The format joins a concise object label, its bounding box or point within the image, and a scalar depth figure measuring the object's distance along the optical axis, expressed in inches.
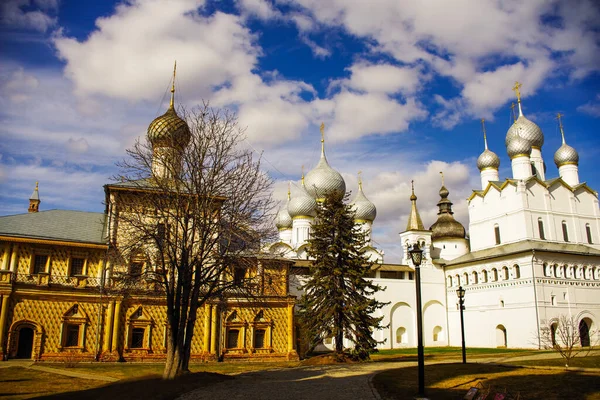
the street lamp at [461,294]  841.4
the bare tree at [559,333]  1267.2
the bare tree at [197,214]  621.6
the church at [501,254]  1349.7
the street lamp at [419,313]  430.0
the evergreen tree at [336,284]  925.2
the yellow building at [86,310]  919.7
